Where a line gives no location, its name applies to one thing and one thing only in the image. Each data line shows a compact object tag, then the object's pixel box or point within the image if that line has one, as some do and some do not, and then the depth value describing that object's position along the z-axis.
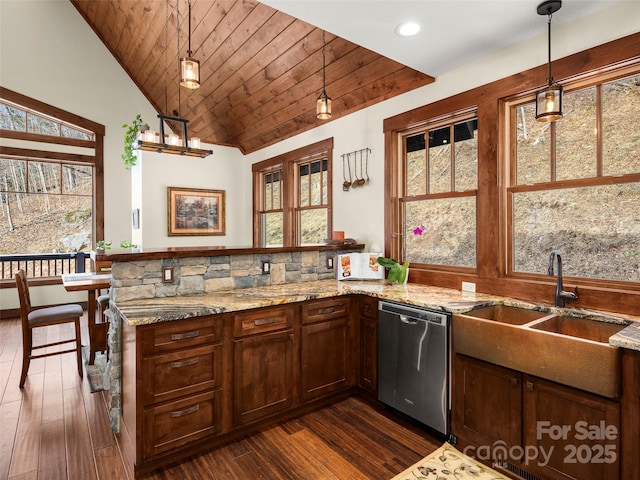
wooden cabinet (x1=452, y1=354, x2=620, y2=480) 1.66
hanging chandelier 3.42
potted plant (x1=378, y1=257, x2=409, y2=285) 3.27
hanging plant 4.47
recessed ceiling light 2.34
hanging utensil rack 3.79
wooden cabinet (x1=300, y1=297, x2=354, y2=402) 2.70
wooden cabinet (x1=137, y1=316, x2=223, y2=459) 2.02
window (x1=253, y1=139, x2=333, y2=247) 4.55
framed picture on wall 5.59
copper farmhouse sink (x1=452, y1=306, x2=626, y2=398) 1.64
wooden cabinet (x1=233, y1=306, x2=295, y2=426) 2.36
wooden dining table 3.32
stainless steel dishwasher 2.31
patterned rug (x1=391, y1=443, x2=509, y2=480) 2.02
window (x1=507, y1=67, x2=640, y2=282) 2.16
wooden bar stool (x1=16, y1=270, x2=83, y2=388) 3.12
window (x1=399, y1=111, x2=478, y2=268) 3.00
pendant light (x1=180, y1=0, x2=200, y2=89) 2.49
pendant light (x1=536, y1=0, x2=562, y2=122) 2.08
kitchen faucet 2.20
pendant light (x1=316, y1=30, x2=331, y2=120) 2.70
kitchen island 2.03
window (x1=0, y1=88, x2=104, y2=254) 5.68
